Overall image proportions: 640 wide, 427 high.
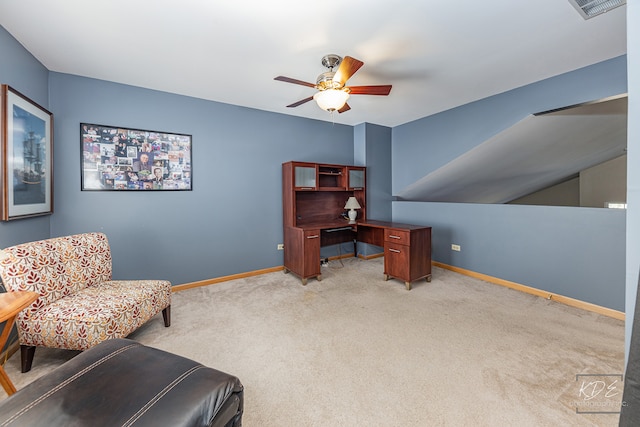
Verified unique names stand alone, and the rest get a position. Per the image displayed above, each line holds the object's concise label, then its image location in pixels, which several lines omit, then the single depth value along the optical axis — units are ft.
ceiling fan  7.07
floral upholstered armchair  5.68
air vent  5.57
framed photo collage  9.29
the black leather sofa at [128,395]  2.93
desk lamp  13.93
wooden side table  4.28
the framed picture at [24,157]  6.45
